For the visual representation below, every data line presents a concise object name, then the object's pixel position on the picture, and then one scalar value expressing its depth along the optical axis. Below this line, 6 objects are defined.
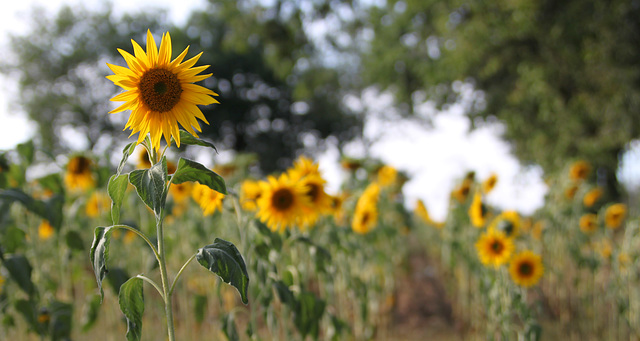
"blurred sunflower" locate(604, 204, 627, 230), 4.04
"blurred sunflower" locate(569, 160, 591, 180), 4.48
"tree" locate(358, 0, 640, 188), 6.88
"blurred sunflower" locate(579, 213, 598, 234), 4.13
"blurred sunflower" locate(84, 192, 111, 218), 3.42
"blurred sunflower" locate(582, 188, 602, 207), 4.41
